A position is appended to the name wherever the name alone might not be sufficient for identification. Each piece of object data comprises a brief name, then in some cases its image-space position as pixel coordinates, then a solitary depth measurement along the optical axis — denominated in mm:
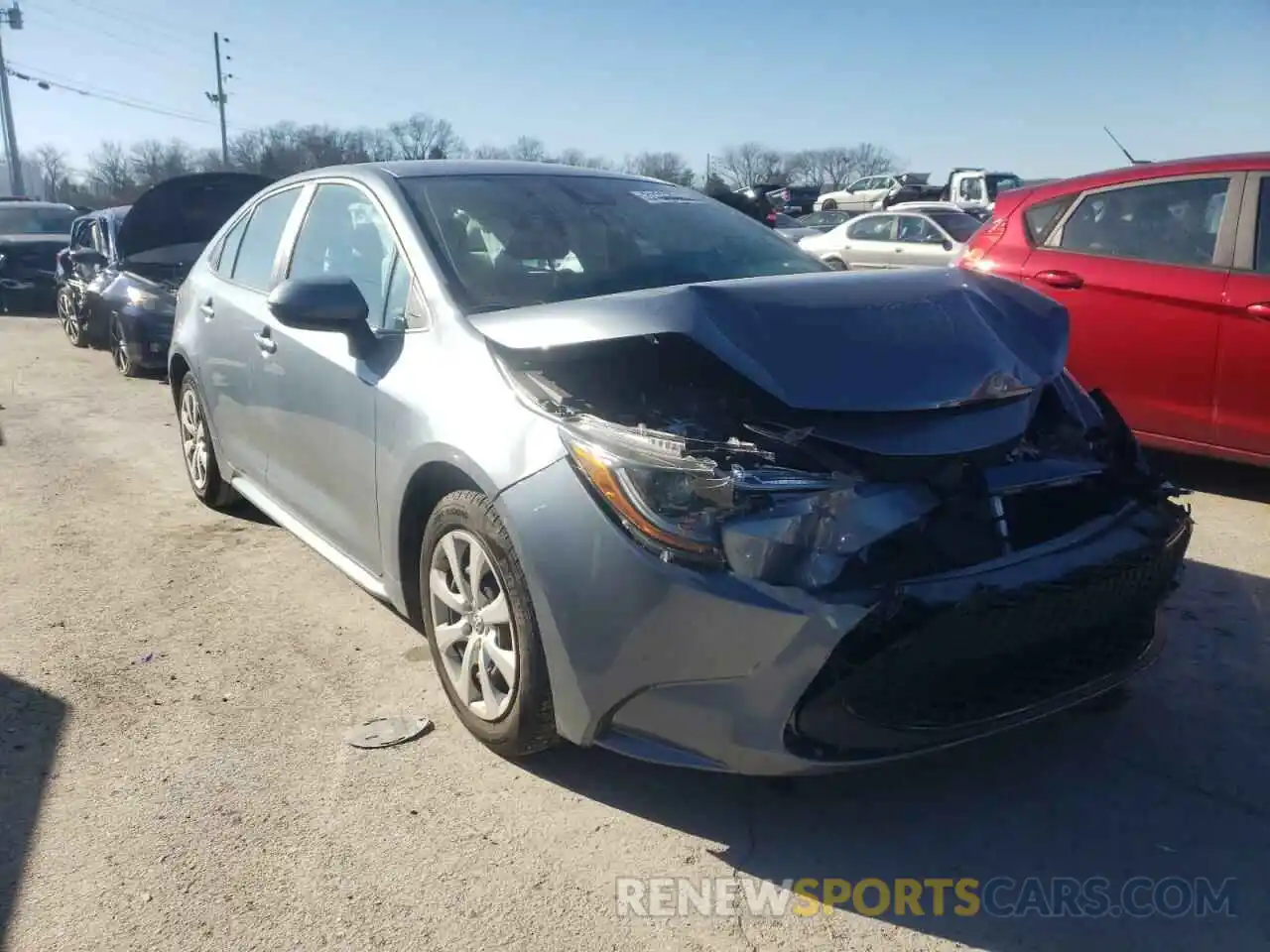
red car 4953
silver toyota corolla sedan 2434
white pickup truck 25795
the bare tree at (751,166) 83875
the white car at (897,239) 15766
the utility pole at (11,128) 44656
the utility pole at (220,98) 55906
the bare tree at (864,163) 89062
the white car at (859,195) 40719
